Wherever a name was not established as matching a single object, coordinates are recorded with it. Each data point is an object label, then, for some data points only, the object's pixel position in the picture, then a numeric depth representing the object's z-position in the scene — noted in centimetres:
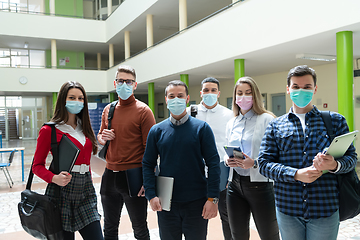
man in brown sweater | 265
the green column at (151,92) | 1453
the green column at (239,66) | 823
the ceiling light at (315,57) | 774
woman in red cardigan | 218
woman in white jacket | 233
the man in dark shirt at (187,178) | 208
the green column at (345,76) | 552
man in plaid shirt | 174
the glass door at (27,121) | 2166
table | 717
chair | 672
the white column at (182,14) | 1083
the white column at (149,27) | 1327
